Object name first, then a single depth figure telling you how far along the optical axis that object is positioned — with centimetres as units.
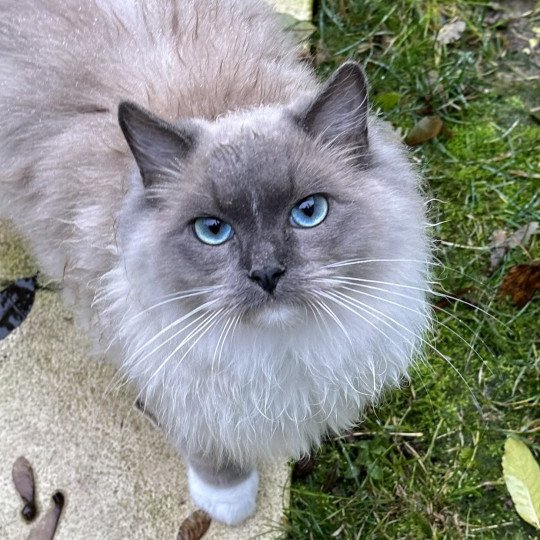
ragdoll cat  125
